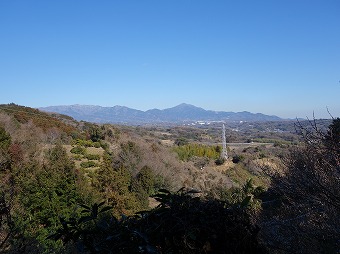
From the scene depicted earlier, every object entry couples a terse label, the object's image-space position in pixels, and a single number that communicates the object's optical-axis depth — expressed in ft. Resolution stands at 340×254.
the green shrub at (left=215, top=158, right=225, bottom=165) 145.28
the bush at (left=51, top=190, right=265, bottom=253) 4.59
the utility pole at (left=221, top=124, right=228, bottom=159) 154.98
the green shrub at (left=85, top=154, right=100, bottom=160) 86.47
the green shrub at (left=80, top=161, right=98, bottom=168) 78.82
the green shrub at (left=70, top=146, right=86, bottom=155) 88.16
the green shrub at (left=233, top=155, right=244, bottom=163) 148.13
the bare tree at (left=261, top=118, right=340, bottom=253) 16.83
